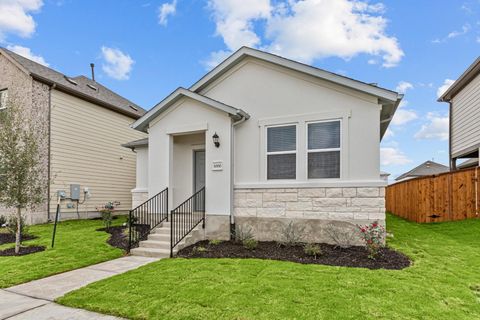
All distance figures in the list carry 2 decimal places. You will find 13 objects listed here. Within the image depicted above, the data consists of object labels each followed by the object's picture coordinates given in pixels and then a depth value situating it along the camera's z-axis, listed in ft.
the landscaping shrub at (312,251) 21.22
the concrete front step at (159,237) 25.69
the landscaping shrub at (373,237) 20.91
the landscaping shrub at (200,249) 23.74
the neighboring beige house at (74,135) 40.52
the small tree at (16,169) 25.34
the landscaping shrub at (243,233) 26.35
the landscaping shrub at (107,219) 35.73
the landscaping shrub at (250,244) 23.80
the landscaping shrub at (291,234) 24.96
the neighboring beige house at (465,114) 44.06
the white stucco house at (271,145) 24.30
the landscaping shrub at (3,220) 38.85
